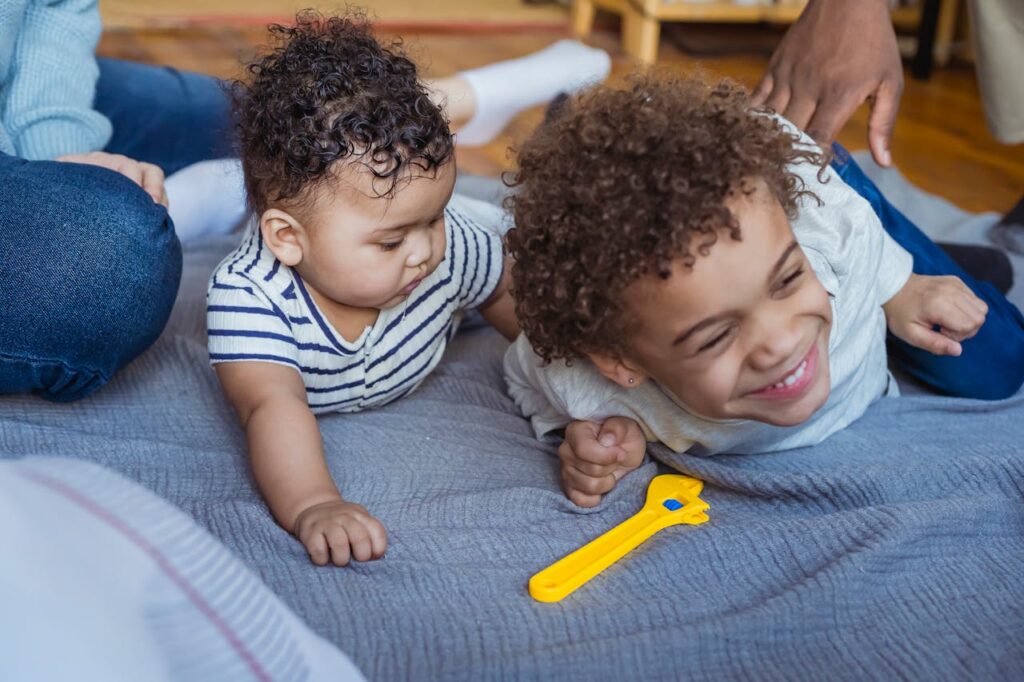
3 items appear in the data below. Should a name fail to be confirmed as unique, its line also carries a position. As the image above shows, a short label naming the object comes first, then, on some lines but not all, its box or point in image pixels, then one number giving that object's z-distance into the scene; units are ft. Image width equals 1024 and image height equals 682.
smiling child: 2.36
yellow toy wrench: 2.49
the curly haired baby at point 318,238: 2.79
